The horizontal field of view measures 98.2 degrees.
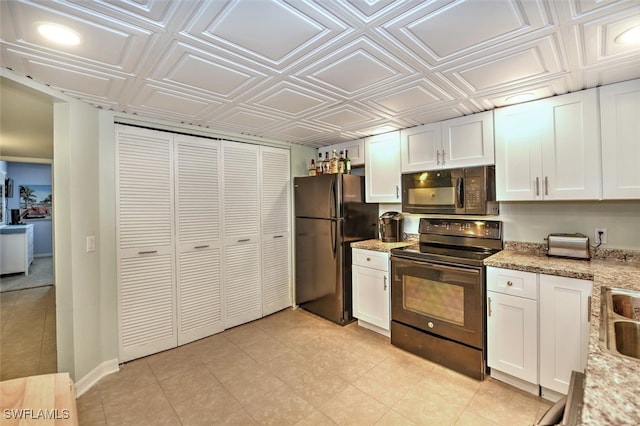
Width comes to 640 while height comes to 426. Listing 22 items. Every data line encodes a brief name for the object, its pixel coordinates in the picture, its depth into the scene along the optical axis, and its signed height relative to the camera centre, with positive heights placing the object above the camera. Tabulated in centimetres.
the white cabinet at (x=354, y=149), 341 +80
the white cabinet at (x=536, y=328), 180 -84
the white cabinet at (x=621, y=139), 182 +46
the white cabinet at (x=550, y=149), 198 +46
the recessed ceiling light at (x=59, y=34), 125 +86
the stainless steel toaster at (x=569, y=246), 208 -29
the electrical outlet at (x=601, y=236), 214 -22
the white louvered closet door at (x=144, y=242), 245 -24
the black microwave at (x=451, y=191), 244 +18
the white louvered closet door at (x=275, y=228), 347 -19
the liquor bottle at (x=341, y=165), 338 +58
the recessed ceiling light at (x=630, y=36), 132 +84
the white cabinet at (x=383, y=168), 306 +50
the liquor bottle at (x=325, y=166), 356 +60
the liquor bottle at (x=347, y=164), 343 +60
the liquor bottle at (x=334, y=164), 339 +60
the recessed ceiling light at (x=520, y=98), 209 +86
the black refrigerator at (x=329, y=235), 317 -27
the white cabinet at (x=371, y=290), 284 -83
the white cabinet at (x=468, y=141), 243 +63
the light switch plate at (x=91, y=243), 221 -21
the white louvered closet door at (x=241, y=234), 313 -24
